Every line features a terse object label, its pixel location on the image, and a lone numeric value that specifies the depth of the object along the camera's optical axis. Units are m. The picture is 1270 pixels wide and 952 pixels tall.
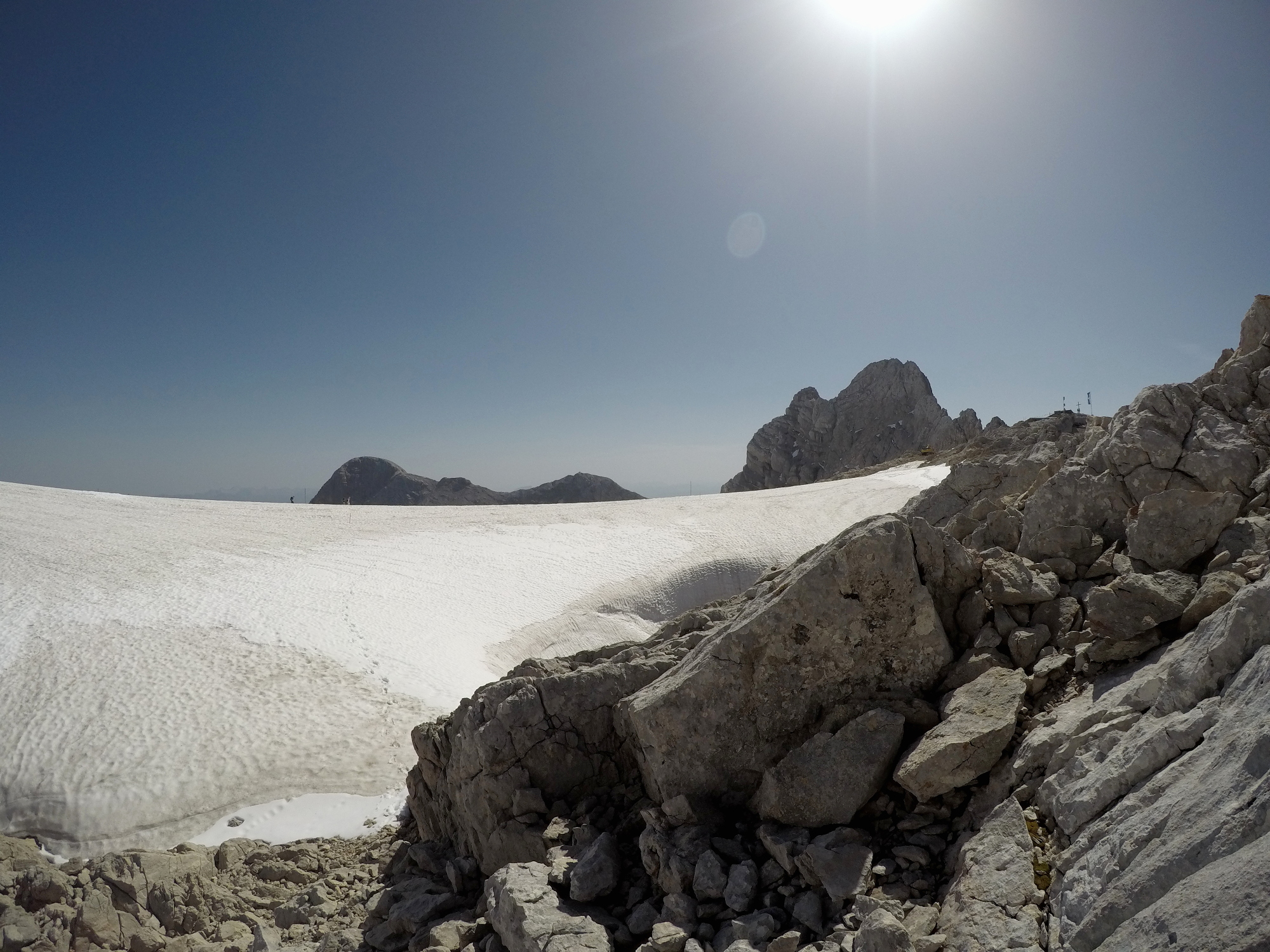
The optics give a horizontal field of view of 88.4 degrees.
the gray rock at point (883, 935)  3.17
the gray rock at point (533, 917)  4.25
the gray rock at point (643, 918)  4.38
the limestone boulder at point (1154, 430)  6.18
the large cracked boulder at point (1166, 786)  2.51
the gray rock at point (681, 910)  4.12
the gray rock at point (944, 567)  5.51
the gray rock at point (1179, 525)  4.95
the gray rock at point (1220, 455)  5.55
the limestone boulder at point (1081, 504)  6.04
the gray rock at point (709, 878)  4.24
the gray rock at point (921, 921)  3.37
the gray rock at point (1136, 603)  4.40
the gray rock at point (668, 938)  3.90
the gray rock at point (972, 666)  4.97
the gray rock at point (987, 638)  5.15
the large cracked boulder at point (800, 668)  5.19
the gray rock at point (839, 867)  3.88
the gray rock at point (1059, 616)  5.00
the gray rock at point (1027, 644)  4.90
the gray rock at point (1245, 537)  4.67
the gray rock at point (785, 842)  4.28
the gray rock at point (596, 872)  4.65
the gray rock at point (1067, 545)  5.77
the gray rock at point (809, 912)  3.81
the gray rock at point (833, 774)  4.49
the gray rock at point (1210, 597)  4.23
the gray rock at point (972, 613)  5.38
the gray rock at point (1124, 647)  4.33
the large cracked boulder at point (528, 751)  6.09
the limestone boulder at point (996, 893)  3.09
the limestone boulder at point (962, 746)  4.16
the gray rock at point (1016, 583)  5.33
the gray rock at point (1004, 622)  5.21
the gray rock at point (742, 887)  4.11
